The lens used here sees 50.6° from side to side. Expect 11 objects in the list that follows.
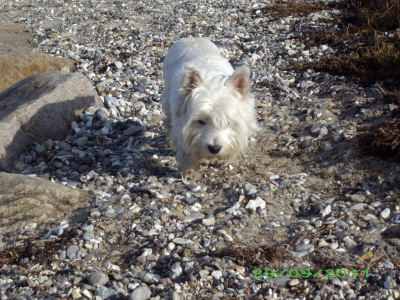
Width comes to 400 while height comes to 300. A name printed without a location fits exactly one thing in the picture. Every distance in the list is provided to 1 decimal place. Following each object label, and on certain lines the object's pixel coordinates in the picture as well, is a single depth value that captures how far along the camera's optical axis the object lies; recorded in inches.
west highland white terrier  182.1
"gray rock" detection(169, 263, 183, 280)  128.3
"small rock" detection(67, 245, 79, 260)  140.5
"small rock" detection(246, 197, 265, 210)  166.2
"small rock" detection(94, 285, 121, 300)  120.7
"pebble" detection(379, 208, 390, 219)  152.5
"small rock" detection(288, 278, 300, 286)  122.5
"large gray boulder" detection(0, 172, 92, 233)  163.5
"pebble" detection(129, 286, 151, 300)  117.8
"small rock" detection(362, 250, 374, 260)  131.3
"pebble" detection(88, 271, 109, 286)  125.3
